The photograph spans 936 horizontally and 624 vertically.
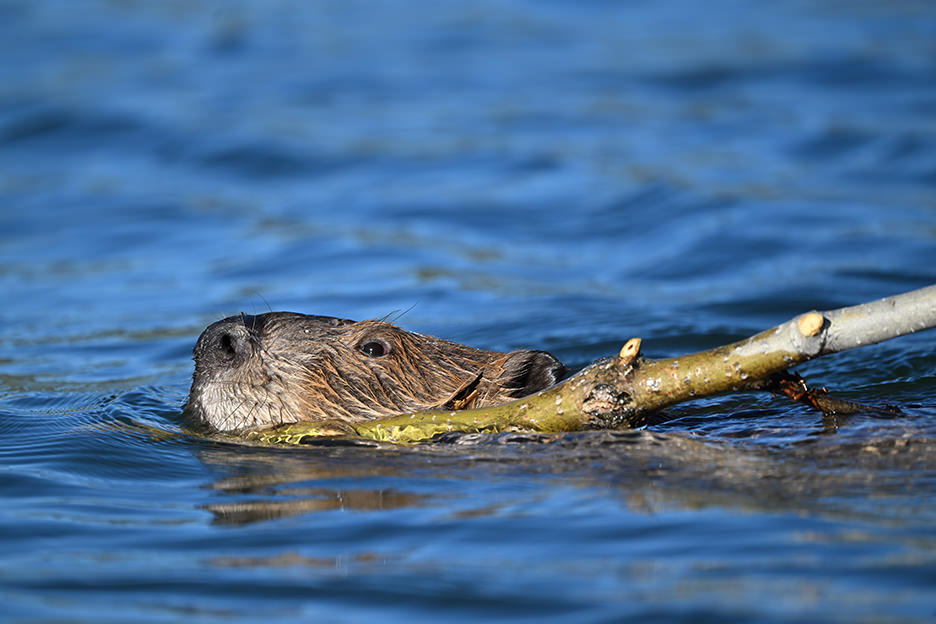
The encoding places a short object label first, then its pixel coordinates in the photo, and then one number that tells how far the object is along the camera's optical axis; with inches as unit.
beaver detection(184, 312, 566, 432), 387.9
